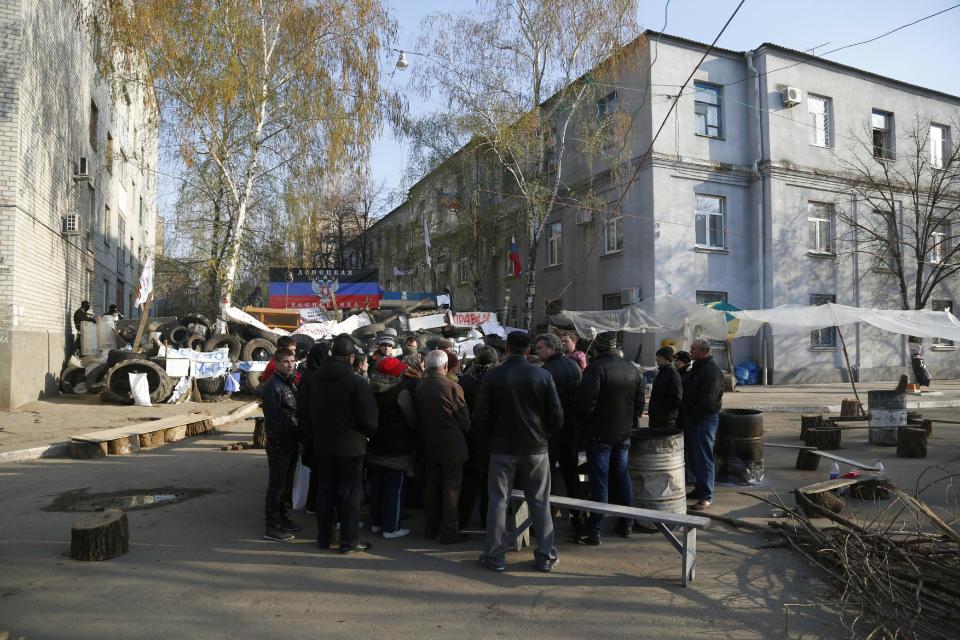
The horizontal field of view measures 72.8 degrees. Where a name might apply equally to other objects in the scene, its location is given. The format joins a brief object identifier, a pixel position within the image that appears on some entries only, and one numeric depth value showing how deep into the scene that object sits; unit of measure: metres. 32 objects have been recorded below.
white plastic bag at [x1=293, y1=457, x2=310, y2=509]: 6.75
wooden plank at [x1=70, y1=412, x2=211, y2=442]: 9.51
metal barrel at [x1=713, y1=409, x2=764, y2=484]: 7.65
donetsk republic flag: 23.84
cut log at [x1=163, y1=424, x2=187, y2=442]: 10.88
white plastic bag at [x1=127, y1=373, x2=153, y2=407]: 14.14
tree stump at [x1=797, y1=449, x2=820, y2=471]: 8.59
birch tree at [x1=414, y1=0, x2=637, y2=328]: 20.25
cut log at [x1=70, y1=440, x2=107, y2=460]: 9.38
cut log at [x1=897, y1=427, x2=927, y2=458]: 9.45
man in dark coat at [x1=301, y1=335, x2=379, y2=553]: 5.33
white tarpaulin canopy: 12.34
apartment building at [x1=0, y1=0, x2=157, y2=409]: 12.84
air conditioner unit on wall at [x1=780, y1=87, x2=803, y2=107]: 21.41
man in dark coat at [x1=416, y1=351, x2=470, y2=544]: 5.59
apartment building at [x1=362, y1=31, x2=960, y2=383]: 20.78
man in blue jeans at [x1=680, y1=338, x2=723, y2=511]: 6.73
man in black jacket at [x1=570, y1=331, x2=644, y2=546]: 5.60
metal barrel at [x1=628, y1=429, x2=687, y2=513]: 5.92
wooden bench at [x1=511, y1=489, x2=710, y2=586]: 4.64
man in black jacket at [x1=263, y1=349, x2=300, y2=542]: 5.71
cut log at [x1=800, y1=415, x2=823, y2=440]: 10.95
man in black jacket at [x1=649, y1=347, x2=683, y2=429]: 6.84
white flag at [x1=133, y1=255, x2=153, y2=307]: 15.81
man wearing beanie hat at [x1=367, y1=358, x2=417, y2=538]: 5.69
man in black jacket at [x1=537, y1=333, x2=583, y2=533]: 5.97
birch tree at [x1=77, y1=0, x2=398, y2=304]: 17.48
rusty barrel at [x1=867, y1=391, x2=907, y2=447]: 10.48
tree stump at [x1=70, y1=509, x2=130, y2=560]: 5.04
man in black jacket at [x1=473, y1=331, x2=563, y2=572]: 4.95
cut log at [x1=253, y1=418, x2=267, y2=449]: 9.81
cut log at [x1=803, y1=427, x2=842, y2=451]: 9.98
